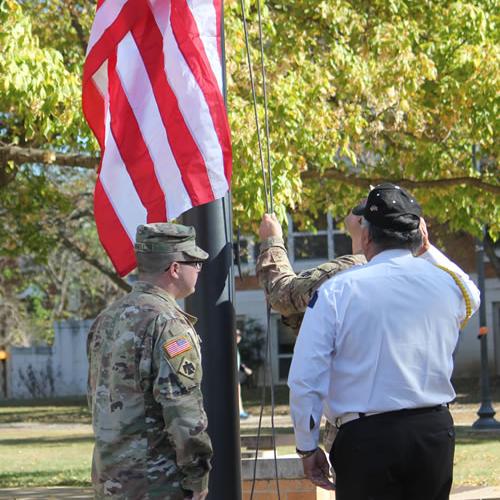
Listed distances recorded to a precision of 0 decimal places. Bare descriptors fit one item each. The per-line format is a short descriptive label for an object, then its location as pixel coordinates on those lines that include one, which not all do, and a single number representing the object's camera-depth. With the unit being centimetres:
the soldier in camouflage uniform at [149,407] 884
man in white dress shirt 866
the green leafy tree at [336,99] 2256
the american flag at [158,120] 1163
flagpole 1117
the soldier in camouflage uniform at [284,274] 1093
